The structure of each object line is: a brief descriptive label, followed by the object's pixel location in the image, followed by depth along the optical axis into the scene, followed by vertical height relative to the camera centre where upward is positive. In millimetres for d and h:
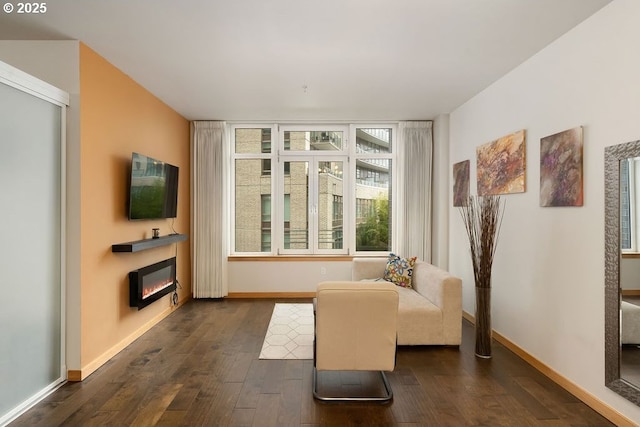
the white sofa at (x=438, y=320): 3602 -1090
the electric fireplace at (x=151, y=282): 3736 -837
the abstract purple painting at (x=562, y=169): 2674 +351
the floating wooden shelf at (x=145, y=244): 3428 -351
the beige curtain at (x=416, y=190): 5570 +342
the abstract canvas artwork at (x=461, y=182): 4625 +400
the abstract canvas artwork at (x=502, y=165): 3406 +491
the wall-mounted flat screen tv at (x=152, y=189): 3645 +247
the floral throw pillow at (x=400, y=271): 4508 -757
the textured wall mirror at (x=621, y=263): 2236 -324
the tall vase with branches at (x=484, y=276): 3326 -598
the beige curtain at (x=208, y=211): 5547 -2
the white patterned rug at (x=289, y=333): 3475 -1376
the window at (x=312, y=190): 5801 +350
